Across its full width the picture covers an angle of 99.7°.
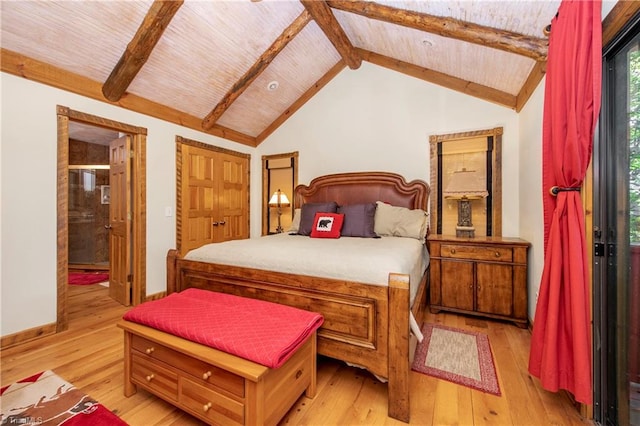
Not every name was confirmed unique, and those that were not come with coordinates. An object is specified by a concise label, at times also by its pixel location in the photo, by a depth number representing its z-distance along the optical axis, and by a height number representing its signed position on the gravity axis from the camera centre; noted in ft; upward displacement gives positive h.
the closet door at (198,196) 12.14 +0.75
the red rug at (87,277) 13.74 -3.56
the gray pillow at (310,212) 10.86 +0.01
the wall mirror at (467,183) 9.88 +1.12
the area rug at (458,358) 5.79 -3.57
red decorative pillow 9.78 -0.49
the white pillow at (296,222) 11.83 -0.46
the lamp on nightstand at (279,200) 14.40 +0.65
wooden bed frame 4.70 -1.92
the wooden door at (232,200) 14.03 +0.68
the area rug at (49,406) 4.65 -3.61
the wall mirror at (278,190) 14.76 +1.29
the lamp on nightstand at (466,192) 9.61 +0.73
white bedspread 5.36 -1.03
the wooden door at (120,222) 10.48 -0.41
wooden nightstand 8.36 -2.08
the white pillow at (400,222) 9.91 -0.36
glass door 4.29 -0.45
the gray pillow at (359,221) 9.93 -0.33
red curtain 4.33 +0.13
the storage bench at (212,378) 3.94 -2.77
